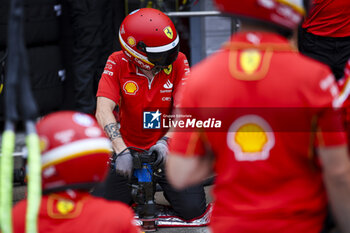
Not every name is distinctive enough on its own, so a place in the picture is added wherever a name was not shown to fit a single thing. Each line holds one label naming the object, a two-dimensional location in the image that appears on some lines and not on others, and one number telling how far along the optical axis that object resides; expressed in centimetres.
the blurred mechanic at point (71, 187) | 453
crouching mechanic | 905
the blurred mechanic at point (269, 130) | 417
